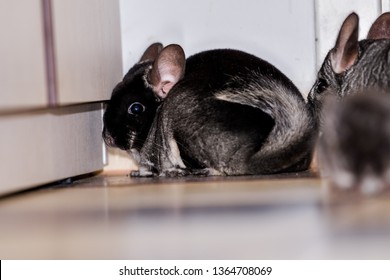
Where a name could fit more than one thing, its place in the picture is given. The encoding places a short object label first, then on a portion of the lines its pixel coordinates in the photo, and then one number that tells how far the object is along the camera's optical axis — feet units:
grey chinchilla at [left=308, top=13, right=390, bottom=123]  10.98
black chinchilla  12.47
